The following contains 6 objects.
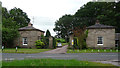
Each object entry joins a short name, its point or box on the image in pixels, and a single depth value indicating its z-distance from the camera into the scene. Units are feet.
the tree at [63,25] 248.87
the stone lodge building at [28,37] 105.29
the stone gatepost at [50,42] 101.76
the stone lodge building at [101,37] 97.09
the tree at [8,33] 99.73
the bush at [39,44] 100.56
